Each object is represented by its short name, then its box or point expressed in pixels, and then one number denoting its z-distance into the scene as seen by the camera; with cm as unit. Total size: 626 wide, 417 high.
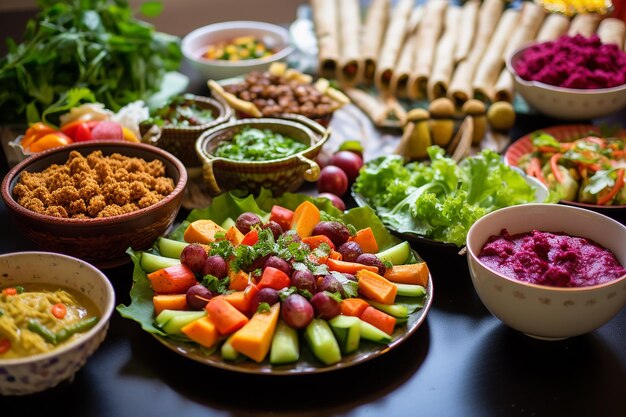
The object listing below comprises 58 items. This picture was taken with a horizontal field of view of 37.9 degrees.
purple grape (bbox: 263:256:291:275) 73
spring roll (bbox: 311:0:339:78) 120
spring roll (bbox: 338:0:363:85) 119
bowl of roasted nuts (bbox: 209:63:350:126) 102
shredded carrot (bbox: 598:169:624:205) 91
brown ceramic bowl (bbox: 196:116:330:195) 89
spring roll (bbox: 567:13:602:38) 119
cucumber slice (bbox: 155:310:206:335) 70
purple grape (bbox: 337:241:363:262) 78
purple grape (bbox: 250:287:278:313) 71
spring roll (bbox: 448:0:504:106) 111
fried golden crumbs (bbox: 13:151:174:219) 80
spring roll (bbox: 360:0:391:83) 120
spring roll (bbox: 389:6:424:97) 116
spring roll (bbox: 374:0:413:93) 117
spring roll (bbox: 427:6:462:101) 113
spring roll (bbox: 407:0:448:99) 115
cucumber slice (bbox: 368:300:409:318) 72
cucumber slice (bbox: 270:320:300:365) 68
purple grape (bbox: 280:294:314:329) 69
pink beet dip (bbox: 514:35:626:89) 105
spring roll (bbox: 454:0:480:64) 118
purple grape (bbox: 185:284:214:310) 72
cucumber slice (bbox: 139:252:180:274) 77
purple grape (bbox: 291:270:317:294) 72
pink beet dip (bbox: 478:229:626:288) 70
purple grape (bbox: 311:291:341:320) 70
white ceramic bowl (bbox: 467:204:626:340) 68
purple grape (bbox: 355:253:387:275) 77
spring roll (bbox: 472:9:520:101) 112
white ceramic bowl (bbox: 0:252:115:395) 63
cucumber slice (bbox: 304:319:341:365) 68
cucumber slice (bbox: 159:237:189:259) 80
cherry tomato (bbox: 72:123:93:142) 95
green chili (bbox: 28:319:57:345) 66
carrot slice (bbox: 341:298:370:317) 72
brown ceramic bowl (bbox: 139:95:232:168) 95
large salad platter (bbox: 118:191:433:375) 68
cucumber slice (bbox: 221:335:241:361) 68
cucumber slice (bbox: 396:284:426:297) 75
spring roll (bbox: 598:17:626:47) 116
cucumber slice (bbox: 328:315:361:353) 69
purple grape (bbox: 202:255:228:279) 75
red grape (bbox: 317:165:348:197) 94
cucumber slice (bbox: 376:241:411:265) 79
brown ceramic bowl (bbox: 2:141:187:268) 77
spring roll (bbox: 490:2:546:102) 111
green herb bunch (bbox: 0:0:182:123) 105
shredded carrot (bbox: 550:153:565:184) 94
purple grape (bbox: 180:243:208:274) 75
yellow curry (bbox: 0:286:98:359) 66
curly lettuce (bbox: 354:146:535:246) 84
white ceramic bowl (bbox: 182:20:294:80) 117
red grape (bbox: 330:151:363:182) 97
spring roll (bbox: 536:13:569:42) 120
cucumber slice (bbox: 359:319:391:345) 70
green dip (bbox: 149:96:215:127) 98
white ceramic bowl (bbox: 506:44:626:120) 104
